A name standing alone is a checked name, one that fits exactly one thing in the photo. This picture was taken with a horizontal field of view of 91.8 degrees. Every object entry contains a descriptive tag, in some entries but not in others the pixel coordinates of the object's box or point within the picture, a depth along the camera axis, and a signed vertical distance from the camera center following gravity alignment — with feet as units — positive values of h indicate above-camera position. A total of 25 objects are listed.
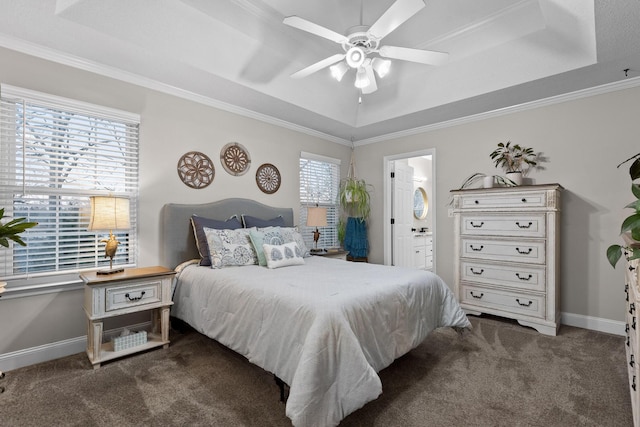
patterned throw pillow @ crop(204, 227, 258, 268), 9.29 -1.03
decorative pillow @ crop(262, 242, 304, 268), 9.50 -1.25
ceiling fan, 6.38 +4.10
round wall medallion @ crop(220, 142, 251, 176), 12.03 +2.25
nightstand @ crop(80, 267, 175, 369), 7.65 -2.24
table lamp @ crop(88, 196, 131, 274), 7.83 -0.06
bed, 5.18 -2.18
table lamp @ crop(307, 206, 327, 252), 13.47 -0.06
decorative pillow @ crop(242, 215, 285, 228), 11.64 -0.25
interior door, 16.55 +0.06
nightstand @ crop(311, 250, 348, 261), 13.34 -1.70
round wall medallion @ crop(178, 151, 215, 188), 10.87 +1.65
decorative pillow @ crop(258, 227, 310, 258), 10.29 -0.73
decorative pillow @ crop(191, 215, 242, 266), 9.71 -0.39
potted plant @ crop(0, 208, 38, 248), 5.83 -0.31
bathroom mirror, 21.75 +0.88
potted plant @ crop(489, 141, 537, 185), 11.38 +2.20
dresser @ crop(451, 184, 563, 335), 10.12 -1.28
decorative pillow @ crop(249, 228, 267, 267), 9.74 -0.89
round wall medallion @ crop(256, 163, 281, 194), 13.21 +1.63
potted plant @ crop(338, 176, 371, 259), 16.29 -0.17
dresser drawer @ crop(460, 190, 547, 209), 10.33 +0.58
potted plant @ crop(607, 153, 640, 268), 3.68 -0.15
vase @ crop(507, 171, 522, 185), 11.19 +1.43
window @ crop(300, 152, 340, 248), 15.20 +1.27
